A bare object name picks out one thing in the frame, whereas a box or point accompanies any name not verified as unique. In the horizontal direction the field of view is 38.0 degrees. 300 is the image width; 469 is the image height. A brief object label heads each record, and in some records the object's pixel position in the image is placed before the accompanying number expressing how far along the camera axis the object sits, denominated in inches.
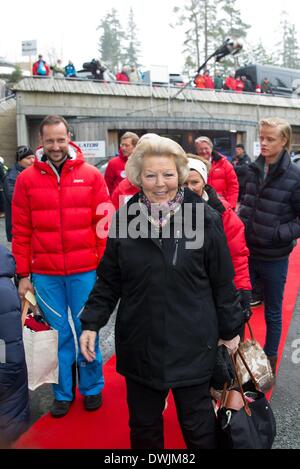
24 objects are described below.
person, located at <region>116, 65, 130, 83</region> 788.0
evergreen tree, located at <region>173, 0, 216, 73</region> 1525.6
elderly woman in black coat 78.7
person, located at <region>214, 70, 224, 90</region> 919.0
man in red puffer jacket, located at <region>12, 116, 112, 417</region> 115.6
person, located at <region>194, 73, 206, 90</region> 860.6
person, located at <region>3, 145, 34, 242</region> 228.5
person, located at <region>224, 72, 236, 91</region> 919.0
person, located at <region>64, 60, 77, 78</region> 724.7
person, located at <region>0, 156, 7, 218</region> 425.4
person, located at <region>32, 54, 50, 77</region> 687.7
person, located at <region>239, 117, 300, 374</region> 124.0
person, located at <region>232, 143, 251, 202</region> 474.3
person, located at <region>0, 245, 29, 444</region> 94.6
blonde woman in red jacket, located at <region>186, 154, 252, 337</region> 108.4
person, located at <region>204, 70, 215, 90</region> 877.0
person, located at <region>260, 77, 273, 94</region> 1002.7
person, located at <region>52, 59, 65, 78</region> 728.5
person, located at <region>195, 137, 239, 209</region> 237.0
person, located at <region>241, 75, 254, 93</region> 970.7
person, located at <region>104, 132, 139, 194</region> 234.8
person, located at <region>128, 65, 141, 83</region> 799.1
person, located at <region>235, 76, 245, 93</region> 932.6
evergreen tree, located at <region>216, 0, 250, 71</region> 1649.9
